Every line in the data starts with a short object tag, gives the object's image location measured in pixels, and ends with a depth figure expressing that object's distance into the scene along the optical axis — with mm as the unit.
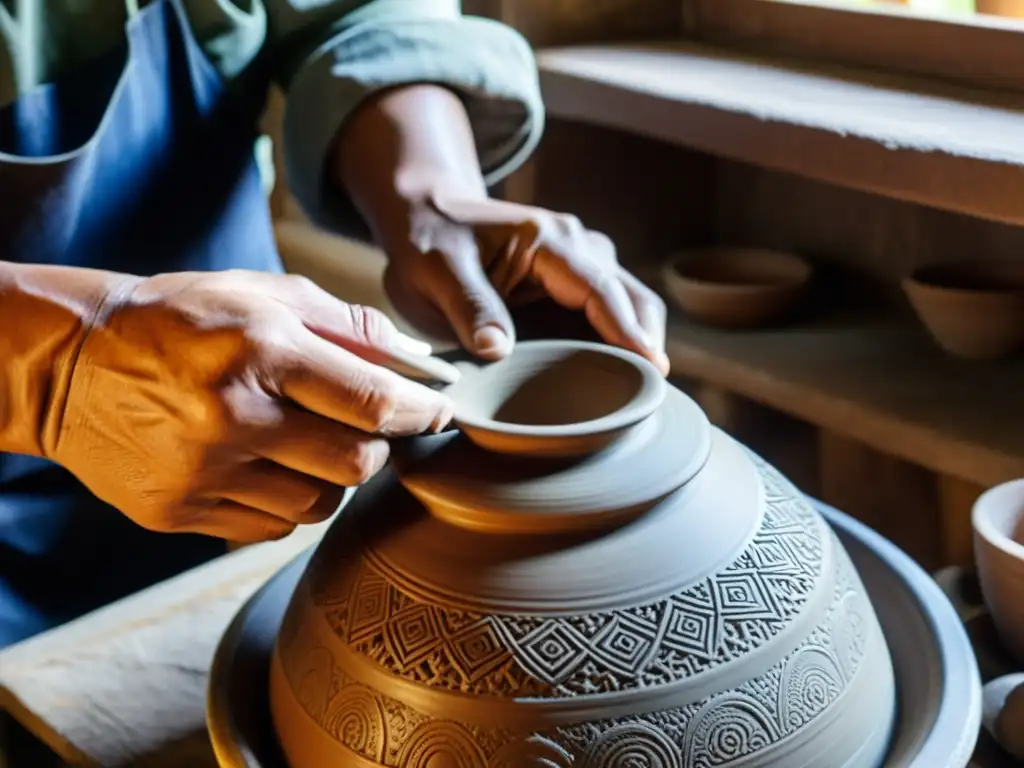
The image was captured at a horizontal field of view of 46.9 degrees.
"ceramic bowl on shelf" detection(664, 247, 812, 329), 1571
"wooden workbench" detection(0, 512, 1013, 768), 935
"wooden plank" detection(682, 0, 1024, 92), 1397
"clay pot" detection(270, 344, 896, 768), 695
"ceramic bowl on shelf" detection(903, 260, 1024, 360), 1360
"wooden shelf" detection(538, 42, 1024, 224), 1130
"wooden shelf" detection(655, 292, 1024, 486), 1246
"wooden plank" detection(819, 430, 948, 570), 1487
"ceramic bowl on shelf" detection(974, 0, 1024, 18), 1523
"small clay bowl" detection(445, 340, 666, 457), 756
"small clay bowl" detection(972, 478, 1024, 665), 936
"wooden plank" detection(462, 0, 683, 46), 1734
